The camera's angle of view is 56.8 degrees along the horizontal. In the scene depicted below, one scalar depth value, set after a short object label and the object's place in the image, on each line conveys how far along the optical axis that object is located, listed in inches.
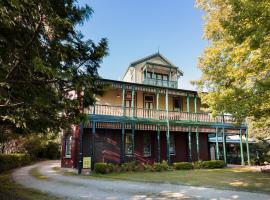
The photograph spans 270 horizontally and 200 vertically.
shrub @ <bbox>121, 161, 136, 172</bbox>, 746.2
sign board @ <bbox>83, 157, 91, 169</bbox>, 804.0
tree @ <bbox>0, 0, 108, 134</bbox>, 228.1
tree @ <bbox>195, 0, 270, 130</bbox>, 370.3
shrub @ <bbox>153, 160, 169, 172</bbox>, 776.3
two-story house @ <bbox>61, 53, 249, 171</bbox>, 809.5
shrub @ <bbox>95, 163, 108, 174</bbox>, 693.3
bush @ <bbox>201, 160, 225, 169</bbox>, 858.8
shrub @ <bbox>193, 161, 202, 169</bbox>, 852.6
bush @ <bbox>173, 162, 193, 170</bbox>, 814.5
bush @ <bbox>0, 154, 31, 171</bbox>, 798.3
